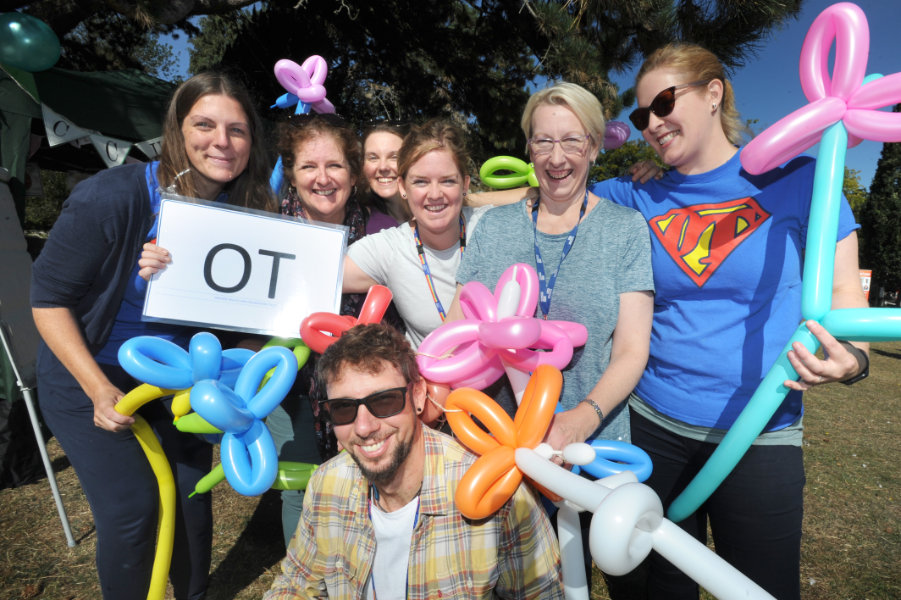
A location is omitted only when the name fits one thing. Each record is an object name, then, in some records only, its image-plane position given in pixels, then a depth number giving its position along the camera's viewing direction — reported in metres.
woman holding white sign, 1.90
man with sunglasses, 1.66
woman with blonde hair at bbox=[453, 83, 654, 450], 1.83
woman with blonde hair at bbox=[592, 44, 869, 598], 1.76
